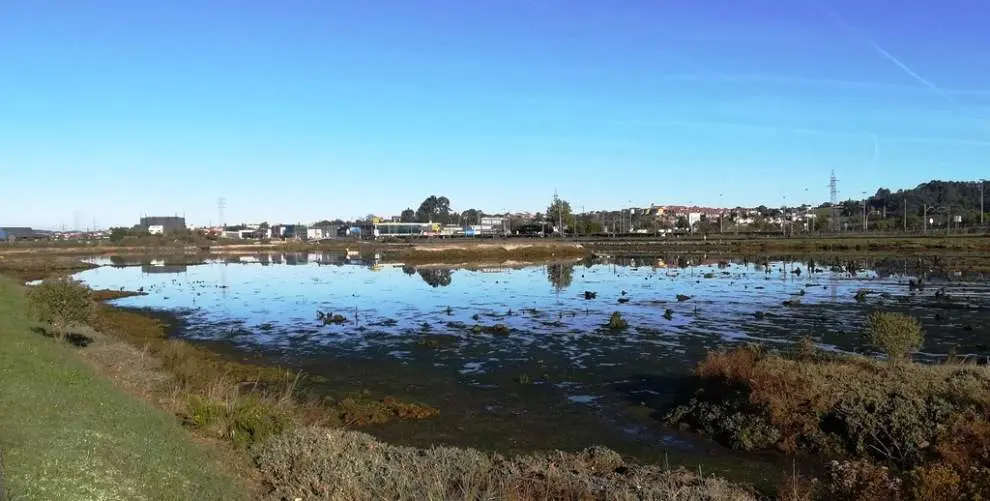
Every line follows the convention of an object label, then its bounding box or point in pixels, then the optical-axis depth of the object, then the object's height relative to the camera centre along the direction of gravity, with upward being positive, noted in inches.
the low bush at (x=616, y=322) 1259.6 -185.0
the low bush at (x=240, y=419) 505.0 -146.8
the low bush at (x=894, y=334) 724.0 -123.8
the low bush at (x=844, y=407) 542.0 -162.7
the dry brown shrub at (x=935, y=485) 336.8 -135.4
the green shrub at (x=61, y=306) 900.6 -96.2
